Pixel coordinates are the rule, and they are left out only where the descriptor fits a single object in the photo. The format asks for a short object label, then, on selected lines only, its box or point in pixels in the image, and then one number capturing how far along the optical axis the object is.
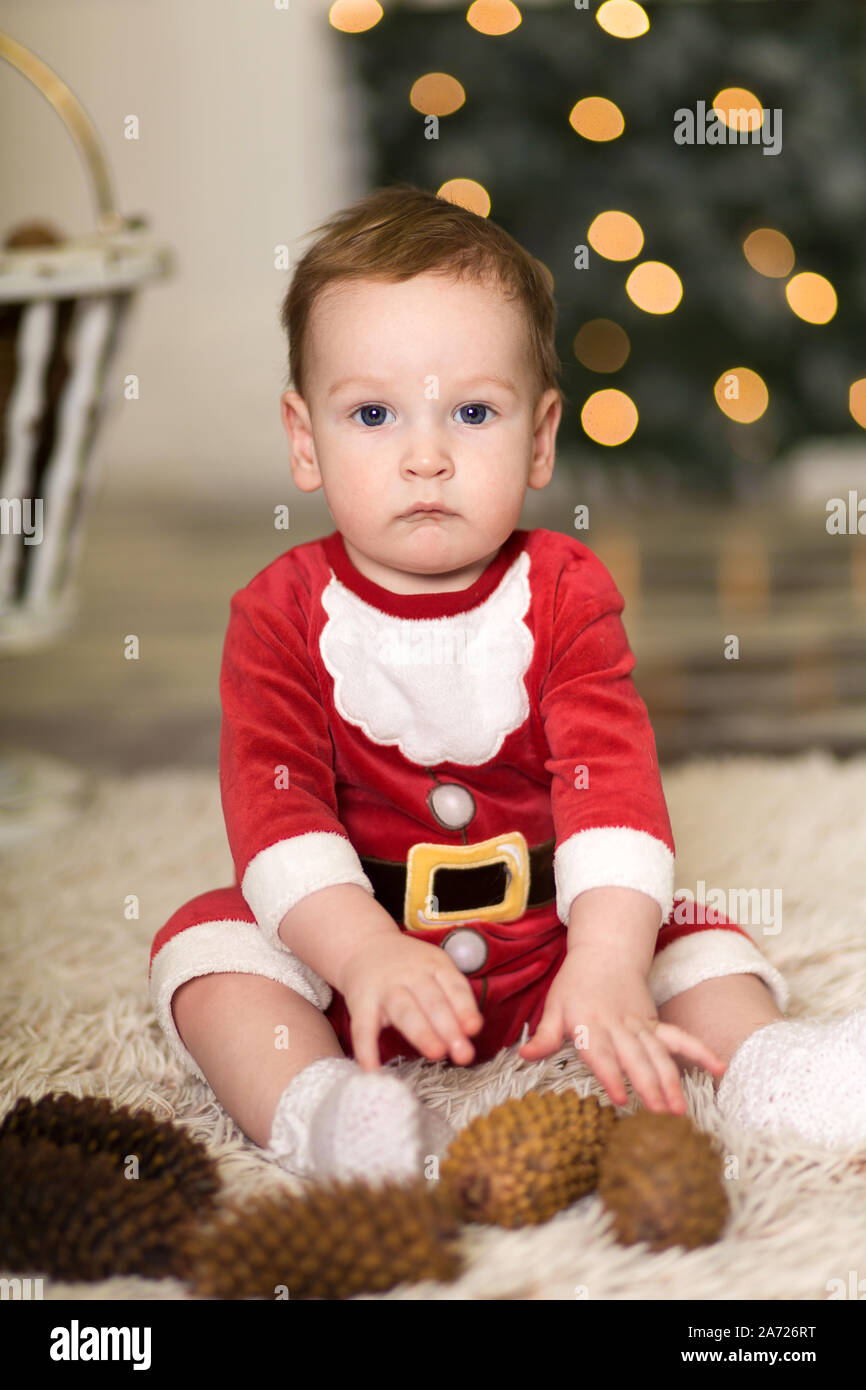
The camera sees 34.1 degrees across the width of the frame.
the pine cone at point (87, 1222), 0.64
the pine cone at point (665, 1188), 0.64
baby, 0.75
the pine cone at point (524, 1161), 0.67
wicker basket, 1.57
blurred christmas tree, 3.03
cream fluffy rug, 0.63
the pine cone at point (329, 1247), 0.61
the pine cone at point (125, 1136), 0.70
